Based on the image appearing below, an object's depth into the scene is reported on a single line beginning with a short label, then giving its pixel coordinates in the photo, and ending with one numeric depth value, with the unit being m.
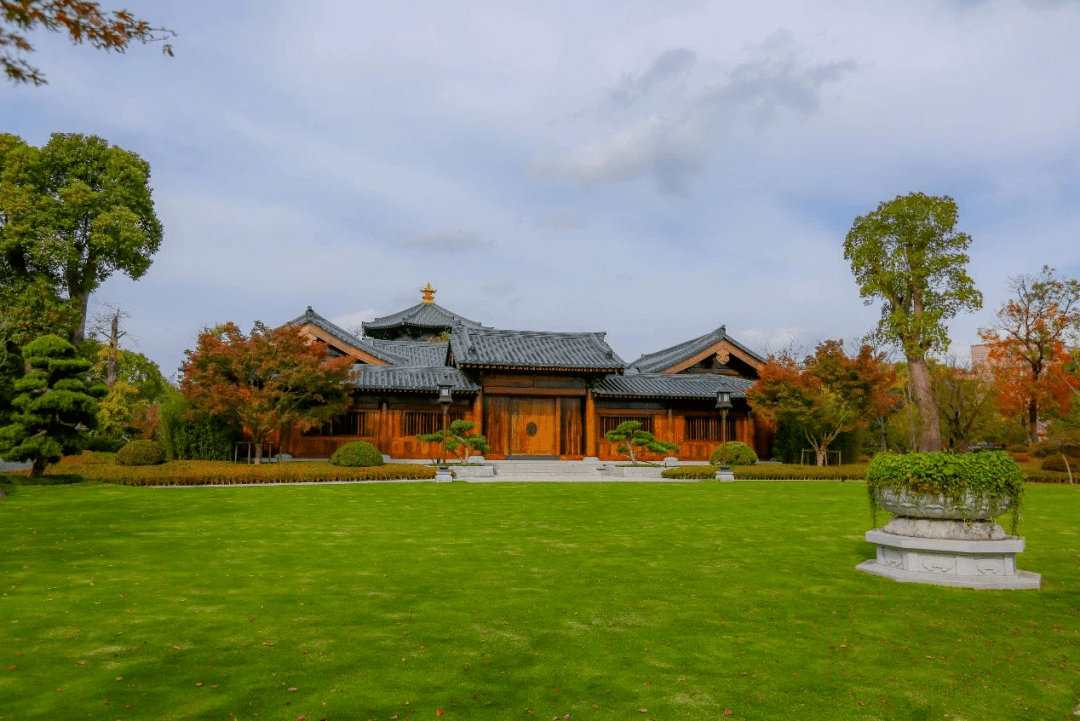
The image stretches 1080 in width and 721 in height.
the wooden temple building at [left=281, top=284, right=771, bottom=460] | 26.64
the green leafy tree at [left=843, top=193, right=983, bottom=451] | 26.39
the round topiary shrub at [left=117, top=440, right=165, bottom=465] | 21.41
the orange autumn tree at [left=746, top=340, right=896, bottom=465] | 25.03
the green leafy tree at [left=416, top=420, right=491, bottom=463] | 22.78
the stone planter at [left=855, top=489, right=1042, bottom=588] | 6.78
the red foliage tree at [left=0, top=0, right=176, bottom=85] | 4.34
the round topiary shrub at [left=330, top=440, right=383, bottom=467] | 22.55
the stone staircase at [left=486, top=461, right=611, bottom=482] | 22.06
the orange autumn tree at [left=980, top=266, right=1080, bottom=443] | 31.84
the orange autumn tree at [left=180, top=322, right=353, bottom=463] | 21.28
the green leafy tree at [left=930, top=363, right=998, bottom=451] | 27.33
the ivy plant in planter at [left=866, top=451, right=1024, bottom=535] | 6.66
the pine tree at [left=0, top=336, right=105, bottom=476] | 18.09
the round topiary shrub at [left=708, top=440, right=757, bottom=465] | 25.53
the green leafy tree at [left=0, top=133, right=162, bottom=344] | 28.09
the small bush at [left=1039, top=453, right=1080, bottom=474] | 25.39
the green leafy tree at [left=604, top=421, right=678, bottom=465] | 23.86
